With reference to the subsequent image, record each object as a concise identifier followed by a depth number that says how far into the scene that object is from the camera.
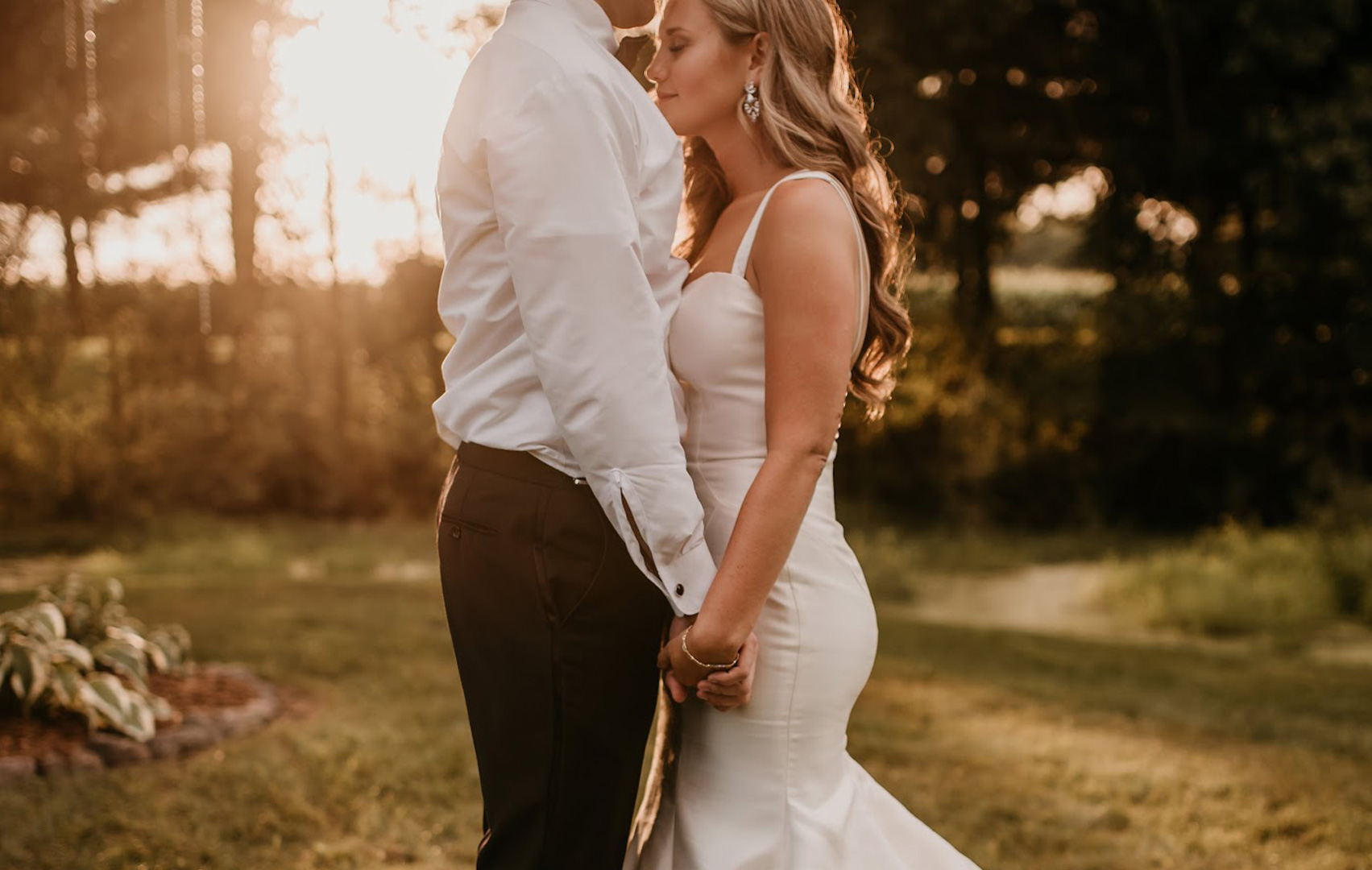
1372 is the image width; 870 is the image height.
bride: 1.93
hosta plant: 4.36
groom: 1.69
